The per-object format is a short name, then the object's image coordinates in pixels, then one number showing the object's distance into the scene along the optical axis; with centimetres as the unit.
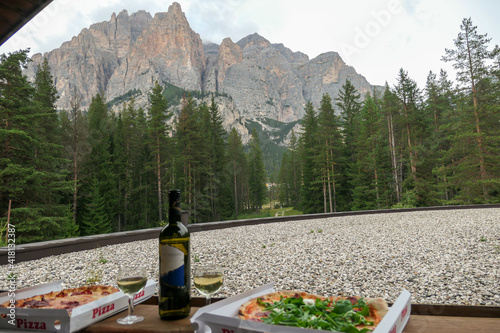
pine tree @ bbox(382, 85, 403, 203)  2458
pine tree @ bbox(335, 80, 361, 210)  2918
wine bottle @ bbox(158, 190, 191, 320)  111
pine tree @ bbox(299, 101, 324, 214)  2945
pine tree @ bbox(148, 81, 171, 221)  2470
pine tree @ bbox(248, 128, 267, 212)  4547
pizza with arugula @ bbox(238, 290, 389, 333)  86
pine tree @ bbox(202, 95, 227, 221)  3079
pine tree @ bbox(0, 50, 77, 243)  1224
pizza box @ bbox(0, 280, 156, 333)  99
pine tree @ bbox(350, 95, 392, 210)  2552
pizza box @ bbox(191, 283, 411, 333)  75
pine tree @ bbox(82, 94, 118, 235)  2197
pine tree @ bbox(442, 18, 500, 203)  1892
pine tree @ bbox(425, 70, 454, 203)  2714
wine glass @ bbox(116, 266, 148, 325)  112
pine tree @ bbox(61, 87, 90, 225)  2127
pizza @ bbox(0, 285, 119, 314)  115
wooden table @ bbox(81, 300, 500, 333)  94
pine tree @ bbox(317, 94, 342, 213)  2698
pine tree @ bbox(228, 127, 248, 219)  3966
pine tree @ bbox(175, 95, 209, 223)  2536
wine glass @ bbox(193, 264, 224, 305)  120
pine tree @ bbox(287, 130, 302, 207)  4666
